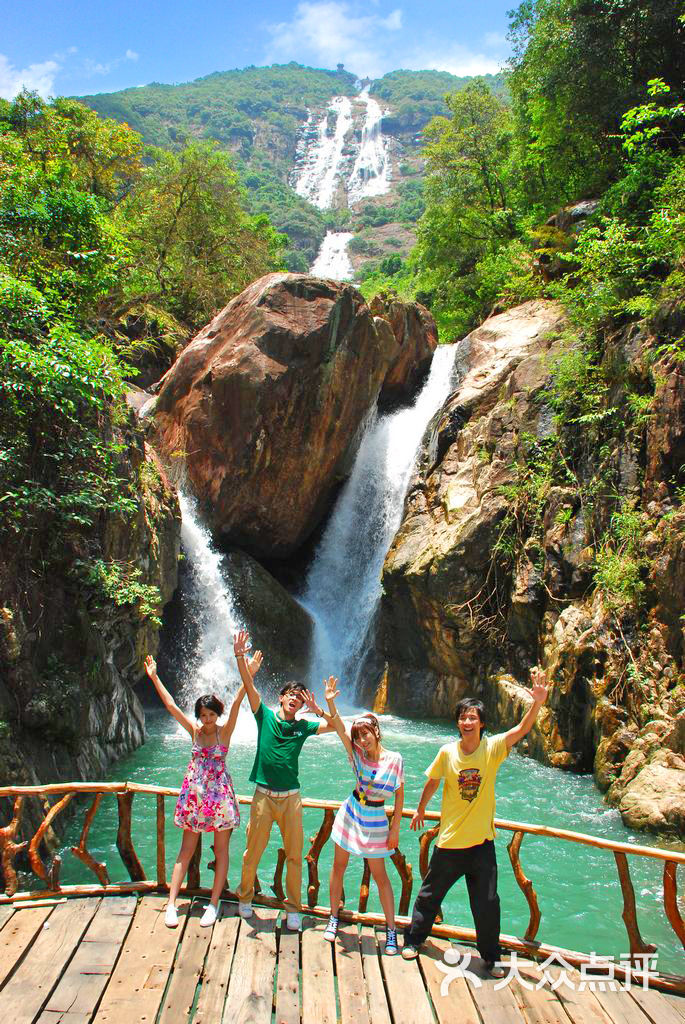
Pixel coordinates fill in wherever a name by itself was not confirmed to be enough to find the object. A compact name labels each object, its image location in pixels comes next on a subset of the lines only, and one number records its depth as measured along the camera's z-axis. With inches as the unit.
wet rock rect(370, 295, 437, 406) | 866.8
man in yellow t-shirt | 167.9
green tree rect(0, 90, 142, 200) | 834.2
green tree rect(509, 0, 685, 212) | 684.1
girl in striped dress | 173.0
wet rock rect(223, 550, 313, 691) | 624.7
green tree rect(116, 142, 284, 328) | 971.3
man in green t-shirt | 183.6
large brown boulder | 657.6
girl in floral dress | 187.9
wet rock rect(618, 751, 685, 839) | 312.7
